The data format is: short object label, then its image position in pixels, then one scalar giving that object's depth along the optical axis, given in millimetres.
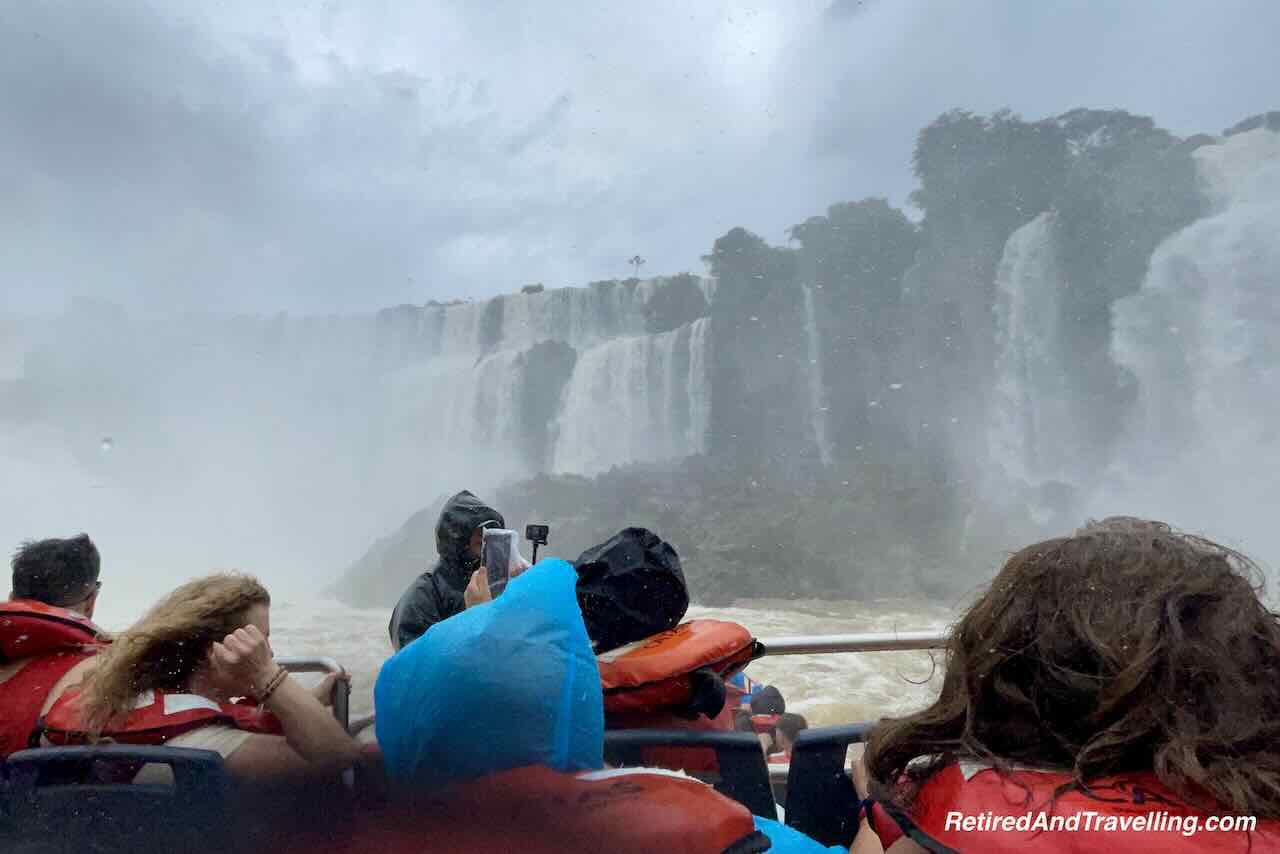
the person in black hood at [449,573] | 2412
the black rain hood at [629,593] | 1404
